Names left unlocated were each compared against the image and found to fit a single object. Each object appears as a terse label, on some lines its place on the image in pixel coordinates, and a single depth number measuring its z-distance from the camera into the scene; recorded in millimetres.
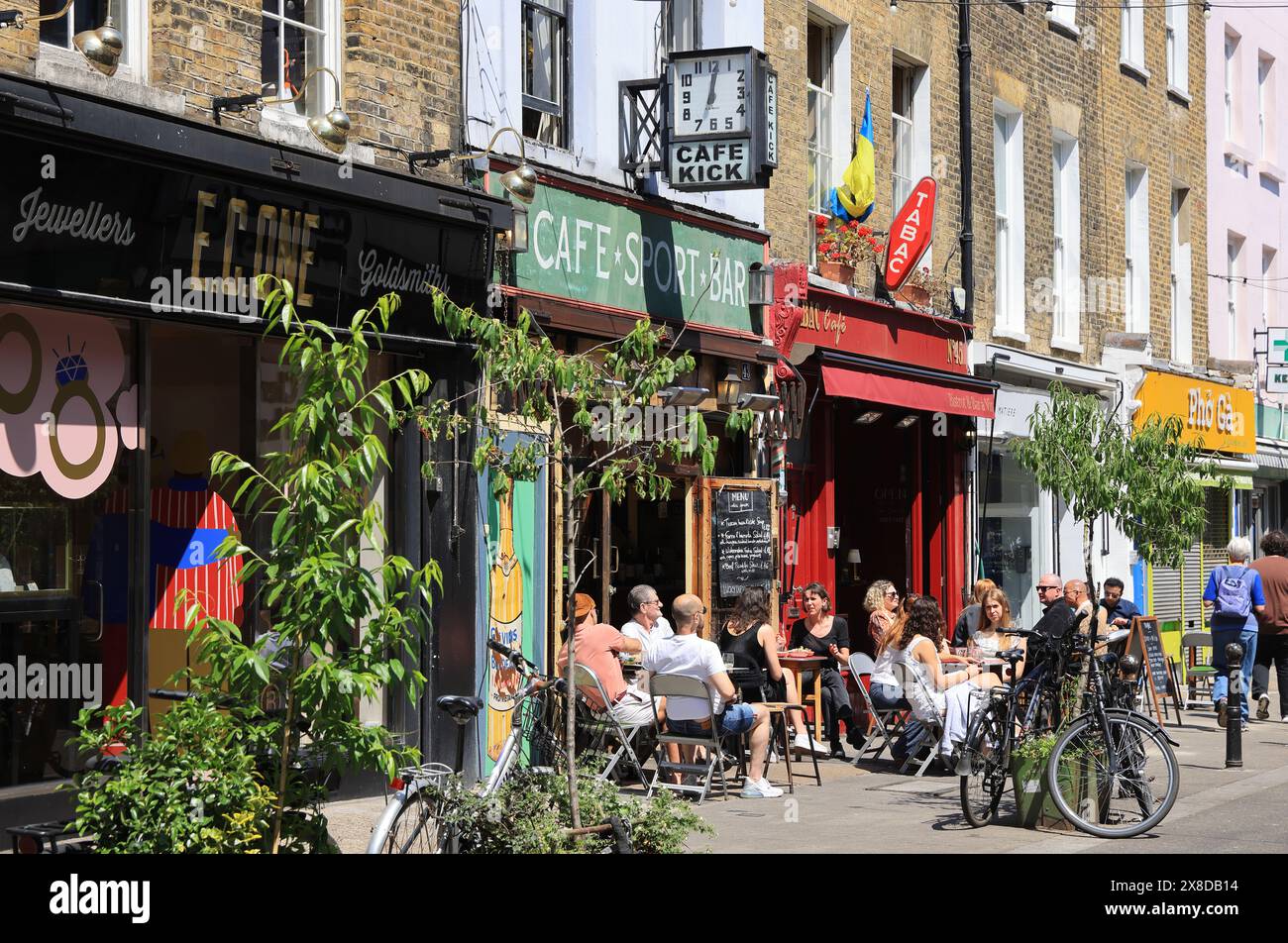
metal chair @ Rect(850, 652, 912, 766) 13547
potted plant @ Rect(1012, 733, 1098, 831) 10227
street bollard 13125
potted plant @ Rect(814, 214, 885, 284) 16750
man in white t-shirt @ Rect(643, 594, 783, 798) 11477
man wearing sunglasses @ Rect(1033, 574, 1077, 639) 13508
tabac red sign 17312
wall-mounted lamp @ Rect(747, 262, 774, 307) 15609
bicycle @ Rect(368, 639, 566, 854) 7094
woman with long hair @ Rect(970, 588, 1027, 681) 14336
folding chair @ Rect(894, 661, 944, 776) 12828
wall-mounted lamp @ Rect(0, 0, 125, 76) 9016
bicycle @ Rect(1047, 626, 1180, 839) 10008
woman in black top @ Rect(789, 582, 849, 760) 14422
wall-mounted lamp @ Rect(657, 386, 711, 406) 13844
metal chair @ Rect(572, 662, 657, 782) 10891
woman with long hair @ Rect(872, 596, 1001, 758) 12773
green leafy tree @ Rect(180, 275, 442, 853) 6504
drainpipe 19016
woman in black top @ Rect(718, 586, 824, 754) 12719
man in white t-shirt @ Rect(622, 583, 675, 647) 12930
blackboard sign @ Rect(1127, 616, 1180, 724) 16531
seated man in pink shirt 11883
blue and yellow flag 16781
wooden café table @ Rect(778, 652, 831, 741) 14008
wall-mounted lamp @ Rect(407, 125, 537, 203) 12031
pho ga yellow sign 23375
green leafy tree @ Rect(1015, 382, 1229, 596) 14633
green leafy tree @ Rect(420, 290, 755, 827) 8031
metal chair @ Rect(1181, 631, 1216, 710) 18422
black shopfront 8977
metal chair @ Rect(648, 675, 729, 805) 11344
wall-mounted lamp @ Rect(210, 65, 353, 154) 10477
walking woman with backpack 16625
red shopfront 16609
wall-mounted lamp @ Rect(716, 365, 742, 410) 15148
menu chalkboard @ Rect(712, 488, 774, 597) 14961
